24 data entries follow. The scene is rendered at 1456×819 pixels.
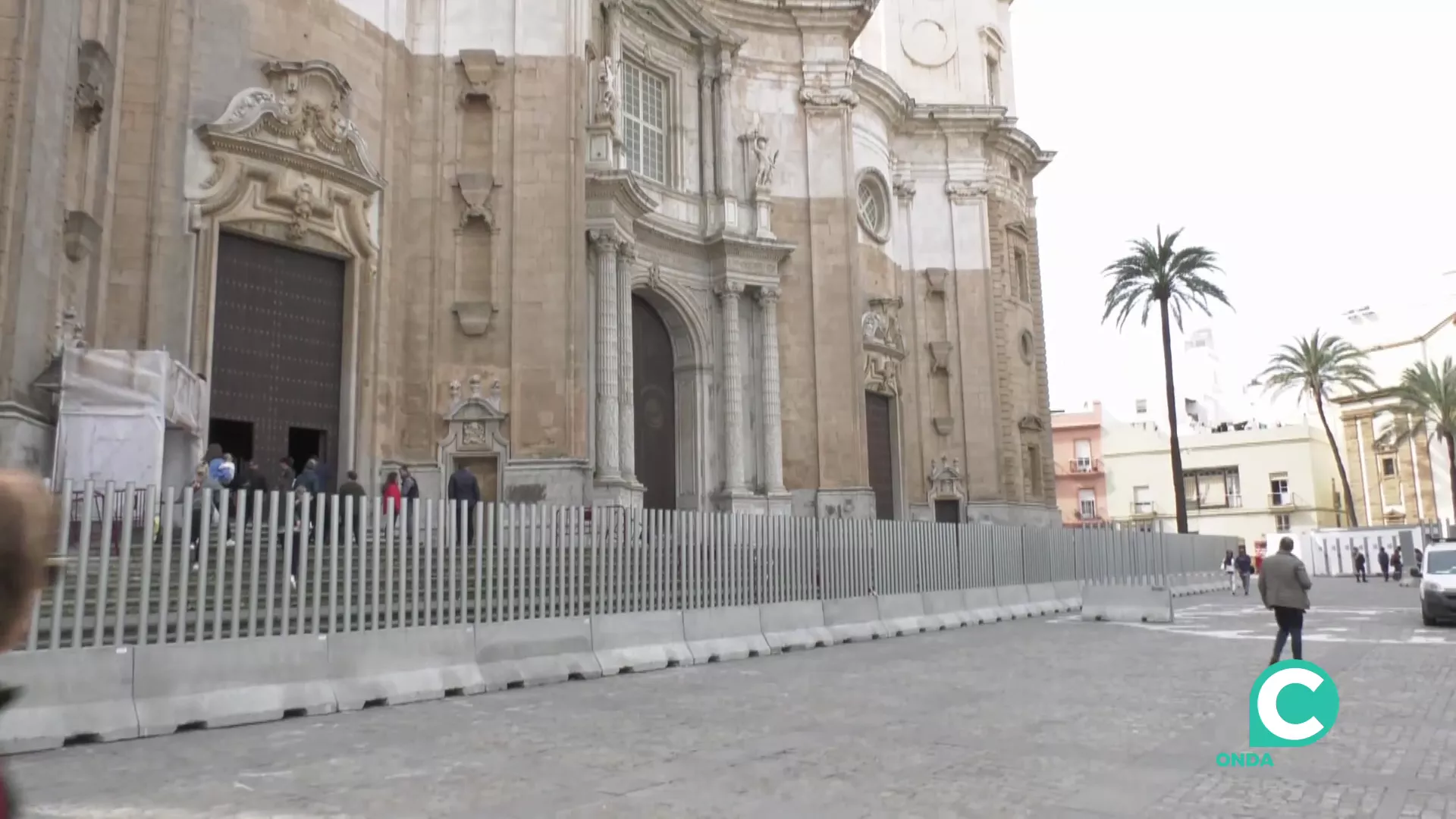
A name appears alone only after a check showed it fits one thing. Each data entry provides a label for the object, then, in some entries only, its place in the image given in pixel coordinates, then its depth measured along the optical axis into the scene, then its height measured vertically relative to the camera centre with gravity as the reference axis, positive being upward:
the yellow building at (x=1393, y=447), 59.09 +5.30
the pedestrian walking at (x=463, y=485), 16.92 +1.18
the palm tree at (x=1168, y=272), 39.41 +10.09
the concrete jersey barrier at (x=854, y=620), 16.64 -1.04
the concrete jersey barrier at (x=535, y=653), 11.17 -1.00
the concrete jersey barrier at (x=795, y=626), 15.27 -1.04
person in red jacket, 15.37 +1.10
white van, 18.09 -0.76
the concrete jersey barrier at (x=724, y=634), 13.84 -1.03
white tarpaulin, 13.40 +1.92
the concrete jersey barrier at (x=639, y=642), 12.52 -1.01
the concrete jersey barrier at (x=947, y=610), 19.25 -1.06
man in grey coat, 10.85 -0.49
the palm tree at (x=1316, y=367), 52.47 +8.72
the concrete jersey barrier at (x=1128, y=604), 19.88 -1.05
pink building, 70.75 +5.49
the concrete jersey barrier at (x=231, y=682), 8.35 -0.96
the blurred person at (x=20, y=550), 1.73 +0.03
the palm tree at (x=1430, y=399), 50.81 +6.87
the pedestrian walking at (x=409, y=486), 17.67 +1.24
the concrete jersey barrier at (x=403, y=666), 9.75 -0.98
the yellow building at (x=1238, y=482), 64.44 +3.95
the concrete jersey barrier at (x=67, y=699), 7.49 -0.95
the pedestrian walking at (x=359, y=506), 10.11 +0.55
